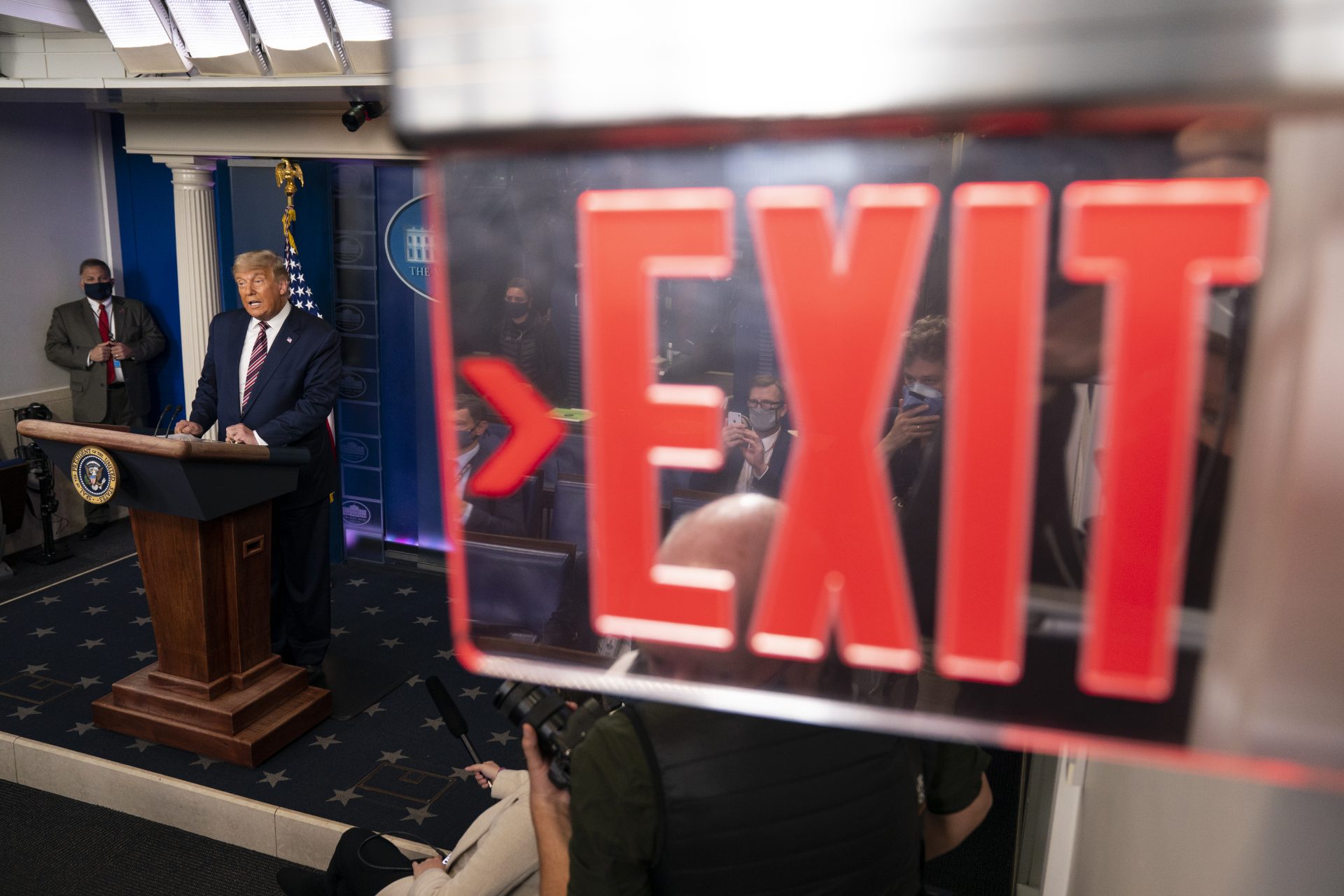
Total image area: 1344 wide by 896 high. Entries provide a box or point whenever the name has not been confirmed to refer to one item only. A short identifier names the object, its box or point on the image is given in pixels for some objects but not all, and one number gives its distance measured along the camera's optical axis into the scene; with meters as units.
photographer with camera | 1.08
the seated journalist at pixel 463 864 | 1.72
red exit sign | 0.56
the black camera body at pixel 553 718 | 1.25
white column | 4.70
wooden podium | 2.95
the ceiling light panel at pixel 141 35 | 3.79
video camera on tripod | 5.05
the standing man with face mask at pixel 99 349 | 5.39
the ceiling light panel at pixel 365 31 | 3.54
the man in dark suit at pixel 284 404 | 3.51
